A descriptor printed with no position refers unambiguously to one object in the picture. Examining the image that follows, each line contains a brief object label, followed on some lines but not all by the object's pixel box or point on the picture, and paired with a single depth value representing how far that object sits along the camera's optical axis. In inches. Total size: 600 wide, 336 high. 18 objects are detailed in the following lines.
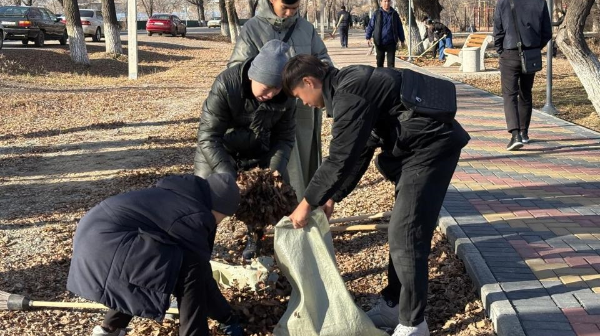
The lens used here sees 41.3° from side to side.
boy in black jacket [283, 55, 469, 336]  141.3
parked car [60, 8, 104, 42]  1408.7
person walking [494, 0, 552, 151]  332.5
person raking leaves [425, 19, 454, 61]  1014.0
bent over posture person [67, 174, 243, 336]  140.9
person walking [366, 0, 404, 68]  649.0
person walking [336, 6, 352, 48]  1469.6
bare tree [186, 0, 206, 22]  3246.3
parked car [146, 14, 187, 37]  1845.5
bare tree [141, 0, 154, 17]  3368.6
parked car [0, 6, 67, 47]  1104.1
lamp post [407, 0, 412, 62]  1004.2
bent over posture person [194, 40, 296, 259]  168.9
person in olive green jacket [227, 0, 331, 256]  206.4
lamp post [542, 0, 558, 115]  460.1
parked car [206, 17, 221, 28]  3114.7
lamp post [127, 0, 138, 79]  800.3
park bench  853.2
